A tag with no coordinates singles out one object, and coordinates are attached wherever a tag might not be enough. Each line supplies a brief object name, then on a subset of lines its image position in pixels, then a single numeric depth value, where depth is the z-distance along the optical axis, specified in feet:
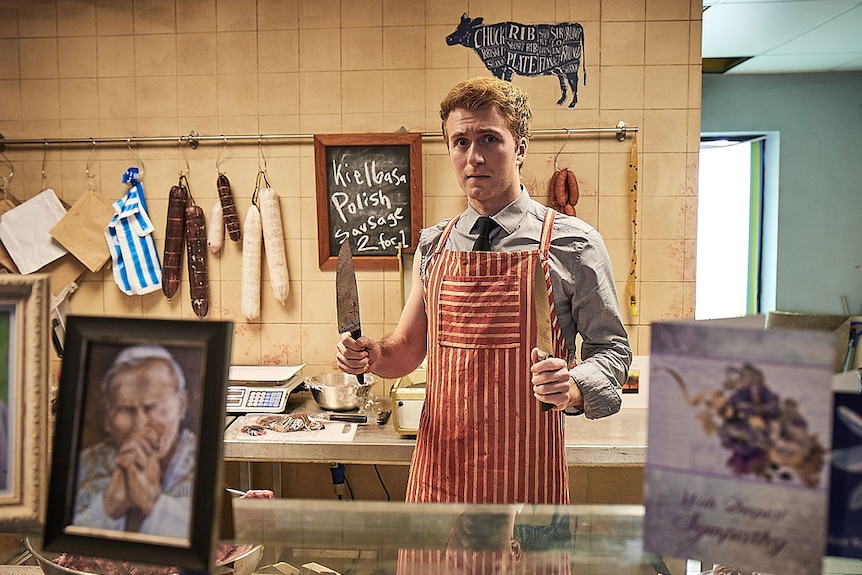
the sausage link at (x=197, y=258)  10.25
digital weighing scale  9.12
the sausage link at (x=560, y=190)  9.76
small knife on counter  8.98
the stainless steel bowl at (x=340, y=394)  9.30
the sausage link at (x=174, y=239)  10.27
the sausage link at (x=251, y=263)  10.16
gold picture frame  2.16
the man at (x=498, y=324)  5.37
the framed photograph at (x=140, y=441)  2.00
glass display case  2.70
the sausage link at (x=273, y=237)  10.16
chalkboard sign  10.13
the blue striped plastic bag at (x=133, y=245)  10.44
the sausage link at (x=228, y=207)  10.23
